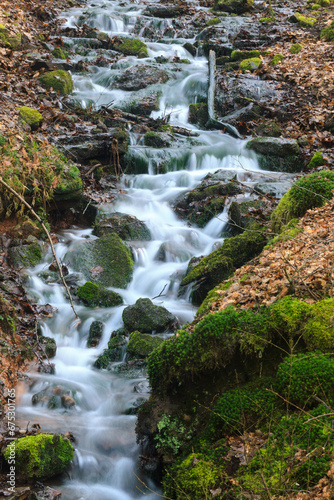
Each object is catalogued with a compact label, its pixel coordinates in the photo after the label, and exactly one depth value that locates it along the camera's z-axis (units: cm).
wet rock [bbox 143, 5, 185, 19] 2150
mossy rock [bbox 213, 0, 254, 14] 2131
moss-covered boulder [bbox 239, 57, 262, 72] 1571
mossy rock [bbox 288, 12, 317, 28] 1820
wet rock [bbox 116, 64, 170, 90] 1538
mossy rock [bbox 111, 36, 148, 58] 1798
